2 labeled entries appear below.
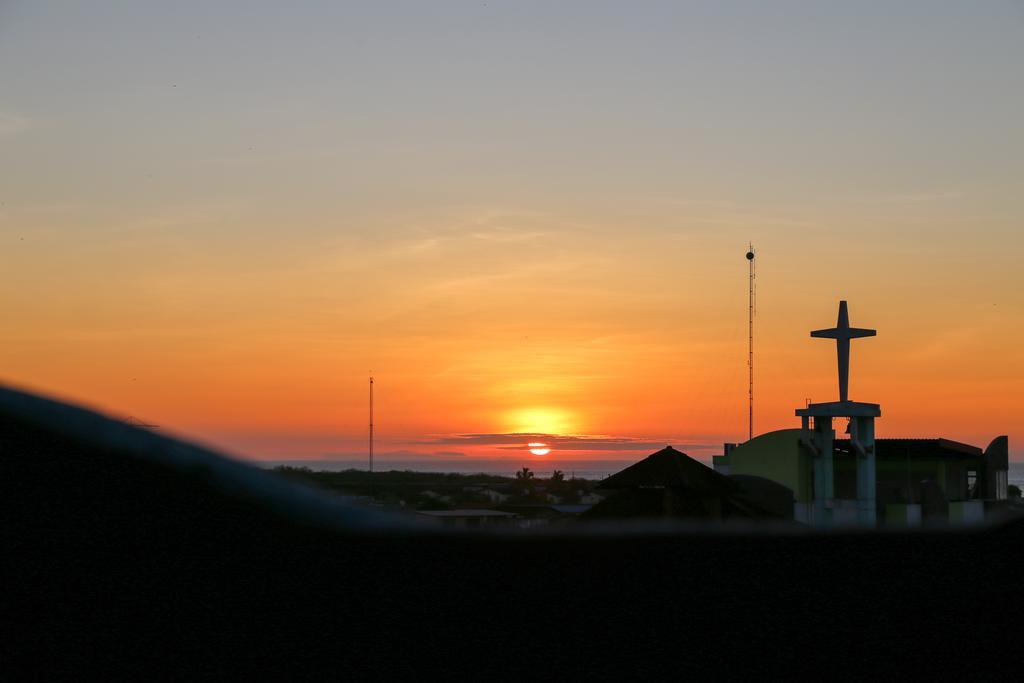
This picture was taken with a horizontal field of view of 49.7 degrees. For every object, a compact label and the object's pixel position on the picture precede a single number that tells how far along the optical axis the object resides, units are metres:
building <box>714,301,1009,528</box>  46.31
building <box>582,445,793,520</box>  38.97
